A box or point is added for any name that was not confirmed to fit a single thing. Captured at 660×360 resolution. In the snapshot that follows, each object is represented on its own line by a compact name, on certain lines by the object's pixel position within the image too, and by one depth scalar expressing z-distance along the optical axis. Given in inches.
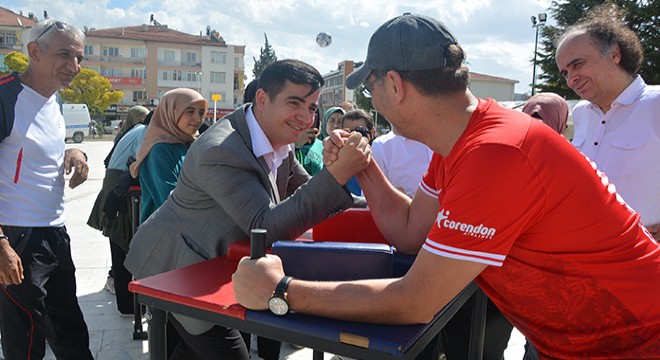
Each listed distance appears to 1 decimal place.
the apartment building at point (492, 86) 2677.2
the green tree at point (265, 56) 2783.0
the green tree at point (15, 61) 1487.5
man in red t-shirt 43.4
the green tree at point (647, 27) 621.3
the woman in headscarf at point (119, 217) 159.2
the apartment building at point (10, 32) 2321.6
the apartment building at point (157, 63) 2416.3
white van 1180.5
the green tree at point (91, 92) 1787.6
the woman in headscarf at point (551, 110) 127.1
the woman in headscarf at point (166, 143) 125.9
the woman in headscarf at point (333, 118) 204.4
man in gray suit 68.4
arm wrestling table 43.7
